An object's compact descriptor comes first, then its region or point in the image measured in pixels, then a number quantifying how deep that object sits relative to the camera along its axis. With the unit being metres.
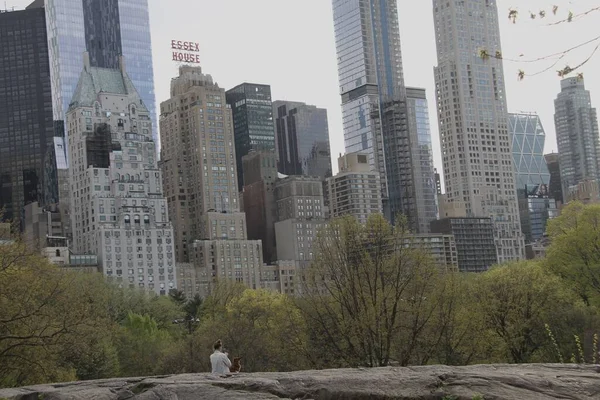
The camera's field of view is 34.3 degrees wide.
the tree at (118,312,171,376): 84.44
